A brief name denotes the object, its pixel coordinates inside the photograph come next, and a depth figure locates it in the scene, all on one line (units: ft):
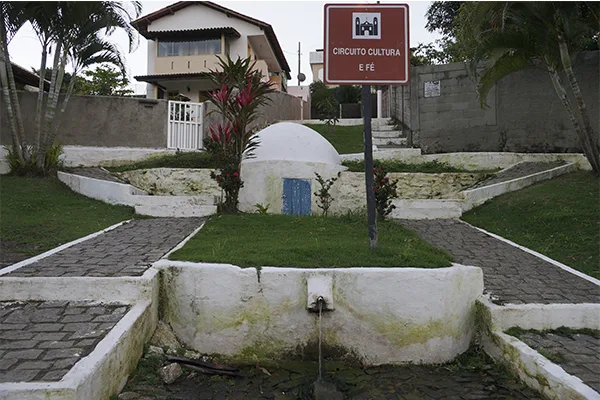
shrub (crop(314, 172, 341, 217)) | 28.63
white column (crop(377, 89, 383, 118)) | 78.49
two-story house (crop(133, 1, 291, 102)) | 81.30
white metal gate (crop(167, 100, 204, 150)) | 41.32
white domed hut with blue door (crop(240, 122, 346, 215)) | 29.27
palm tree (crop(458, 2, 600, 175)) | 26.89
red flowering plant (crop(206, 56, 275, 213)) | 27.73
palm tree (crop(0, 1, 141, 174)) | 30.76
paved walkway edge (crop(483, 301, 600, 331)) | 13.10
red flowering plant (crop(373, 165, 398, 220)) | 25.89
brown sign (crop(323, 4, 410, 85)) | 14.99
